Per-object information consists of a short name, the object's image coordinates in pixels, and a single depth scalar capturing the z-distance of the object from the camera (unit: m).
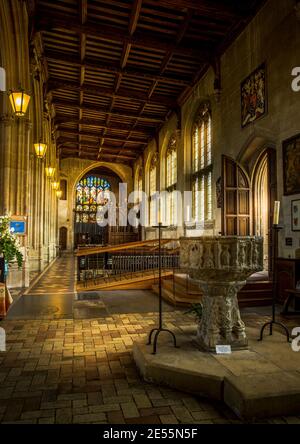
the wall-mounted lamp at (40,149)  8.98
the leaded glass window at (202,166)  12.07
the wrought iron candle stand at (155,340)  3.21
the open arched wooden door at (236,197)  8.39
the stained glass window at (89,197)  29.38
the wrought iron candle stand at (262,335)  3.55
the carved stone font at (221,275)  3.15
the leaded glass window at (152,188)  19.99
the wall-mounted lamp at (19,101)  6.22
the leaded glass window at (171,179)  16.05
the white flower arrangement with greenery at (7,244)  5.16
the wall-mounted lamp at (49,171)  13.10
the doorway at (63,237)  26.58
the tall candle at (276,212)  3.98
